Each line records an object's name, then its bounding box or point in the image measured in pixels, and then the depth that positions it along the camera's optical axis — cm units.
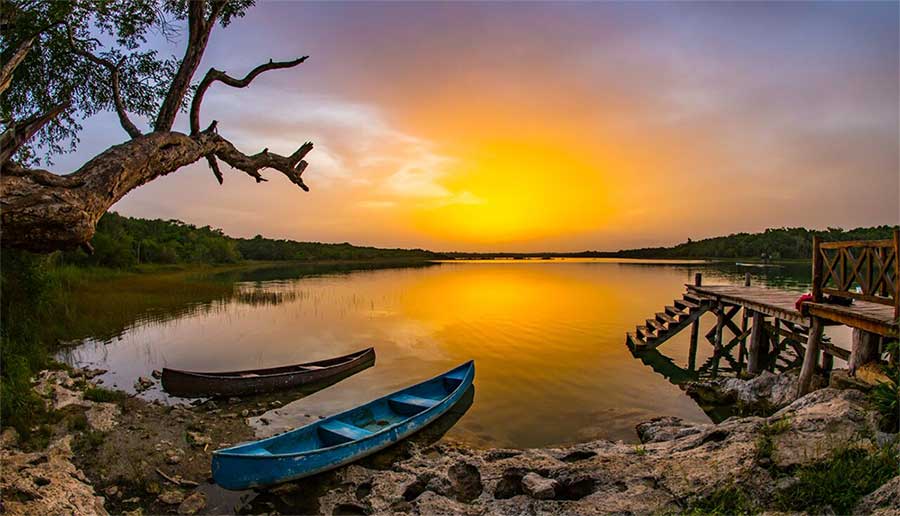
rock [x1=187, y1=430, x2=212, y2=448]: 925
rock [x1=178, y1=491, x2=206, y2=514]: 687
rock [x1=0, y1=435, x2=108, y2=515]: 574
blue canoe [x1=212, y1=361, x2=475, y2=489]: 694
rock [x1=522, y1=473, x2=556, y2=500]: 605
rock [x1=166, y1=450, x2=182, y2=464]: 828
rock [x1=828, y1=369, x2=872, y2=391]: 773
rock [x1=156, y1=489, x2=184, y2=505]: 702
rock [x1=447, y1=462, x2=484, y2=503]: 674
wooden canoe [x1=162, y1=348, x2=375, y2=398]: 1216
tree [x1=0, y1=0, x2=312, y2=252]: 405
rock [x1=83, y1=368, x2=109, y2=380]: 1386
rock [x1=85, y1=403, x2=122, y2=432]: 962
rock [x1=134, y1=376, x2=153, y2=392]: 1307
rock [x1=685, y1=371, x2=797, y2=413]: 1079
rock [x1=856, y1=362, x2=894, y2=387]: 771
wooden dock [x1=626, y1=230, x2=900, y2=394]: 834
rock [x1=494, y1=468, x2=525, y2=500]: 644
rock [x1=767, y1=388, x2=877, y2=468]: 537
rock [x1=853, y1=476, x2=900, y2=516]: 408
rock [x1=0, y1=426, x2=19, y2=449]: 791
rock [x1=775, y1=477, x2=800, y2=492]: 490
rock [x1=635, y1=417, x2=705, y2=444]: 891
